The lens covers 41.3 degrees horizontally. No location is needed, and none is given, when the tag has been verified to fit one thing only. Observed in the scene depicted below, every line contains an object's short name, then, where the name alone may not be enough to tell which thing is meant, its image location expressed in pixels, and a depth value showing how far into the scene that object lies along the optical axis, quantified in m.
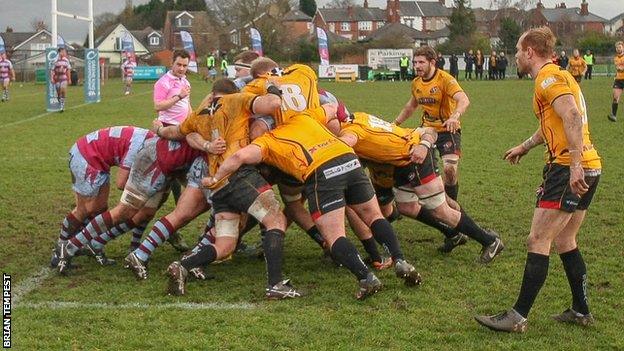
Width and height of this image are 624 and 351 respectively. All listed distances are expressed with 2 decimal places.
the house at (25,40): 76.16
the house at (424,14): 130.75
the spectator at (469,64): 50.41
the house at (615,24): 124.31
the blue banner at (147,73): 55.97
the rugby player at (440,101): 9.05
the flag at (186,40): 44.32
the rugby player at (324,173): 6.41
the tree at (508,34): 75.81
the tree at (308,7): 117.38
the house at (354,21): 123.88
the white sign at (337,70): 51.16
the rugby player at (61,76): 24.88
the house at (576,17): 113.22
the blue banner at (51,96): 24.78
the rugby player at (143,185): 7.22
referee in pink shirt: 9.44
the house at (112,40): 98.97
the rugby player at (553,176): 5.34
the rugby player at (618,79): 20.12
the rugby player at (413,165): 7.35
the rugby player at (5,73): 30.50
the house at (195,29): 77.00
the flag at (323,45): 47.19
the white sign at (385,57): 63.91
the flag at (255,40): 43.77
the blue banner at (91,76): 29.58
